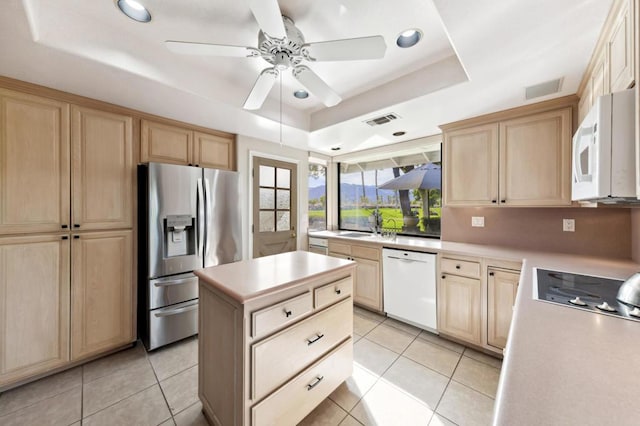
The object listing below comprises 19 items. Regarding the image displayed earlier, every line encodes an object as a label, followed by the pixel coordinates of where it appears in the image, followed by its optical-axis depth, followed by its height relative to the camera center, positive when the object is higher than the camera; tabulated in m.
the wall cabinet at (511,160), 2.10 +0.52
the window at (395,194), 3.27 +0.28
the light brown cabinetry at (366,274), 2.98 -0.82
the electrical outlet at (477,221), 2.73 -0.11
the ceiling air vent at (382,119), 2.46 +1.01
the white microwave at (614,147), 1.01 +0.29
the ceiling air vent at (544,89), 1.83 +1.00
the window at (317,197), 4.30 +0.28
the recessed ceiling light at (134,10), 1.41 +1.26
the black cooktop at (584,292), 1.01 -0.42
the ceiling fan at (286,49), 1.24 +0.96
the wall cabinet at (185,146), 2.45 +0.76
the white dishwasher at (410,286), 2.55 -0.86
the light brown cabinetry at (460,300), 2.26 -0.89
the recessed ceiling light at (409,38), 1.66 +1.27
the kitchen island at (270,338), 1.20 -0.75
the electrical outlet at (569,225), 2.21 -0.13
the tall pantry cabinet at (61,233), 1.77 -0.18
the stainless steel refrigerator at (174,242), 2.24 -0.31
